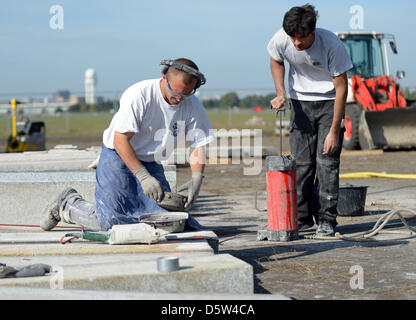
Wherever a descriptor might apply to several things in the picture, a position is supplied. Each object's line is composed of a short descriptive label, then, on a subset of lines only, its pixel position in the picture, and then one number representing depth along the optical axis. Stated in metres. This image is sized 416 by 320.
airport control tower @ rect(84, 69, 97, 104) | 100.56
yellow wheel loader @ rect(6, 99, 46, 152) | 15.80
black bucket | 7.04
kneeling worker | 4.87
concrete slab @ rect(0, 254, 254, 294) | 3.58
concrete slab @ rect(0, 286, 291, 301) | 3.30
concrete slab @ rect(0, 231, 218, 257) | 4.43
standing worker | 5.71
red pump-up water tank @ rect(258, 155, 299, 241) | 5.64
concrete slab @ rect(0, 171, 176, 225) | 6.70
